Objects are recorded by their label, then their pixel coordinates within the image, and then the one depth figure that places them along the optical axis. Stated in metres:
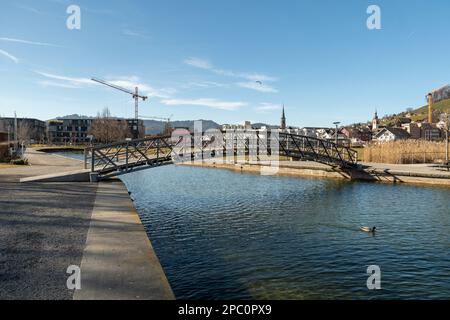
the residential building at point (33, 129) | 98.31
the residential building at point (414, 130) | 130.88
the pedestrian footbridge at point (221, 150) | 23.45
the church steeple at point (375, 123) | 179.62
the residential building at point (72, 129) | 150.00
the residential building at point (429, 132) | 128.41
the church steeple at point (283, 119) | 139.12
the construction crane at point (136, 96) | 194.09
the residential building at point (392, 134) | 117.16
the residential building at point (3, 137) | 43.76
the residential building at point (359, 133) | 149.76
